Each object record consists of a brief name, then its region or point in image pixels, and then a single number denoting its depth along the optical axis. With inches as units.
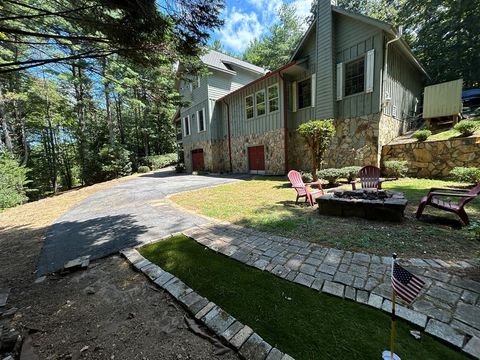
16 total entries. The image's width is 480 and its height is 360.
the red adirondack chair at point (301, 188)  216.8
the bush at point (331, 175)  292.2
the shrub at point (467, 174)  232.7
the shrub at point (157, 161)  869.2
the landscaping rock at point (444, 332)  61.5
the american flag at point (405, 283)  52.8
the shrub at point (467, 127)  269.5
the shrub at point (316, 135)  295.9
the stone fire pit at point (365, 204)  155.5
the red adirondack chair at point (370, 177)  212.1
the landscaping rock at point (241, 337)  66.3
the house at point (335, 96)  322.7
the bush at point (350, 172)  293.6
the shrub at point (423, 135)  309.6
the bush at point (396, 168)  309.9
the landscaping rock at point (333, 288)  85.1
